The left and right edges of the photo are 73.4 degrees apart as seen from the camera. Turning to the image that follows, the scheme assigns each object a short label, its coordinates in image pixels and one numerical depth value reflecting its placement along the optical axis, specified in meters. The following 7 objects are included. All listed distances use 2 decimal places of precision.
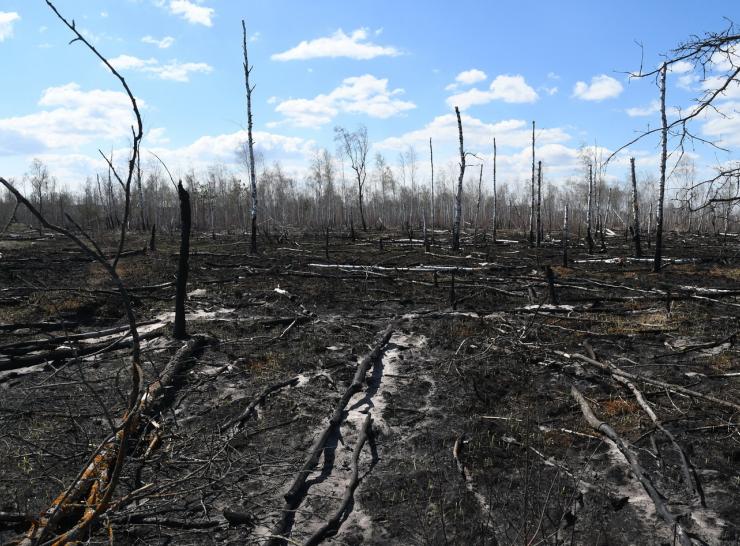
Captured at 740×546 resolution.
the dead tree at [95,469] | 2.01
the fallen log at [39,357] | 7.45
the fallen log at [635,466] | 3.65
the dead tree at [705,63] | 3.50
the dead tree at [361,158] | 43.69
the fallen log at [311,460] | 3.93
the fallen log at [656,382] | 5.54
